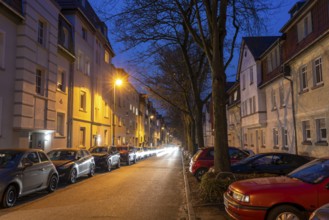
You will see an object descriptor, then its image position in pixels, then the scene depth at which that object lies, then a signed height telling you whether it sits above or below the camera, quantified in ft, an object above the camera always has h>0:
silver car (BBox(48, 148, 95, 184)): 49.01 -2.28
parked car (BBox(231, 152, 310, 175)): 41.47 -2.21
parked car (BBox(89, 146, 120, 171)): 70.79 -2.02
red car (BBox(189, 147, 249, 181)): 51.62 -1.93
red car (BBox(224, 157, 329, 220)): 20.97 -3.19
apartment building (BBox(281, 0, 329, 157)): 57.72 +13.38
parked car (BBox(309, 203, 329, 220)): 13.23 -2.62
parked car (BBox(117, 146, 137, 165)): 92.38 -1.95
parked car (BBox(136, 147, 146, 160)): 116.16 -2.40
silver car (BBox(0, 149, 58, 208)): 31.99 -2.60
